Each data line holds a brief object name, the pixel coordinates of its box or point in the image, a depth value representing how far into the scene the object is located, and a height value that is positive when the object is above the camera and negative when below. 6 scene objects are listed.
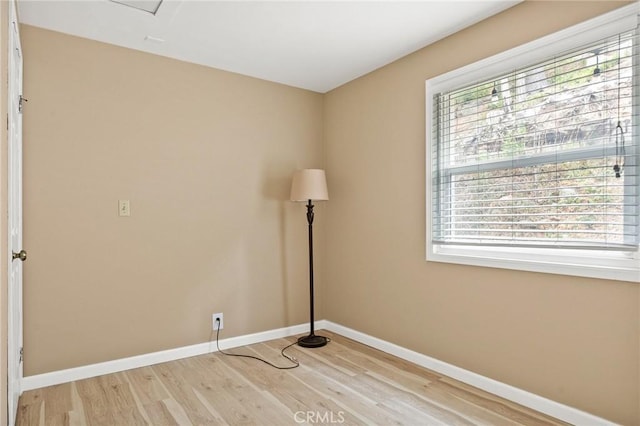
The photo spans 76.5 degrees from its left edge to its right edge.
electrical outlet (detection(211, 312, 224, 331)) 3.35 -0.92
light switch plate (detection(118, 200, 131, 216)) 2.95 +0.03
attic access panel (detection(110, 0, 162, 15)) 2.36 +1.22
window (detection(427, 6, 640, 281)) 2.00 +0.31
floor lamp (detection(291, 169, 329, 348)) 3.45 +0.15
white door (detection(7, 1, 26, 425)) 1.92 -0.03
